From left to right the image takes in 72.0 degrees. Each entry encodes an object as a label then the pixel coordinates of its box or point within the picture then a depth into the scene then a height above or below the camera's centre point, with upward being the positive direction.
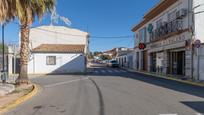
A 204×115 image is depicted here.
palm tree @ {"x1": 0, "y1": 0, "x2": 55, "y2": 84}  7.62 +2.54
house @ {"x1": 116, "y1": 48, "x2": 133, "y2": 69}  29.02 -0.60
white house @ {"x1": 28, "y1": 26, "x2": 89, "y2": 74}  19.81 -0.43
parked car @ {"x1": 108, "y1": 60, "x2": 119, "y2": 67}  31.96 -1.60
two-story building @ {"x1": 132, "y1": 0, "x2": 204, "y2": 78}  12.25 +2.30
